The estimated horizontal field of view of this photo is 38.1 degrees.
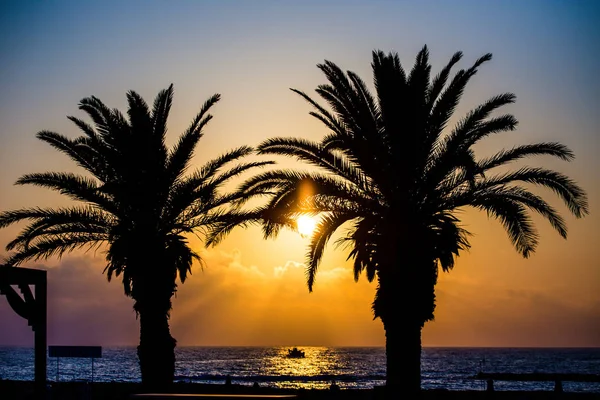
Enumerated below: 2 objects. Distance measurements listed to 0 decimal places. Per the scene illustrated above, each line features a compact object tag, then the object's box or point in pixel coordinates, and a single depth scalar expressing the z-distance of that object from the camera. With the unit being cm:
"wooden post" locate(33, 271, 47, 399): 2167
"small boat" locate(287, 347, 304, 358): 14262
